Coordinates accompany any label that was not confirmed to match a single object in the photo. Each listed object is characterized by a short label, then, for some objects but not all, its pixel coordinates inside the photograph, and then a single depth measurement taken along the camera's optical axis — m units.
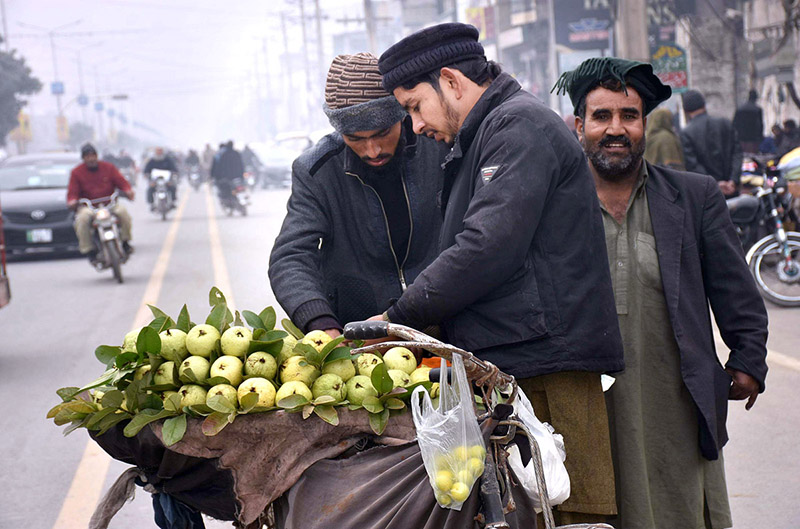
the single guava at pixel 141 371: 2.87
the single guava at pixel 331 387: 2.72
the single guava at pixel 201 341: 2.90
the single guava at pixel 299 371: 2.81
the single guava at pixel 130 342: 2.96
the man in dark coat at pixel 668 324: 3.34
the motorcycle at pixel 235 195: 25.81
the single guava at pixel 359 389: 2.70
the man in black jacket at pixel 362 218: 3.56
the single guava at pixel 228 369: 2.79
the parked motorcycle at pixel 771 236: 9.78
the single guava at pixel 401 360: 2.86
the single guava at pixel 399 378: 2.76
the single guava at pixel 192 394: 2.73
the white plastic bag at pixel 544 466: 2.60
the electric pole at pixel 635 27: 15.36
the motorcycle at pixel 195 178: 45.12
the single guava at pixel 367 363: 2.84
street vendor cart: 2.47
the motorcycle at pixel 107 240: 13.95
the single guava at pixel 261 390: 2.70
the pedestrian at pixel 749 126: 17.23
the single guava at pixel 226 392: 2.69
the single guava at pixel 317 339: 2.89
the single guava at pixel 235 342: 2.91
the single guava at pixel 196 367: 2.80
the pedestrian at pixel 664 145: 10.91
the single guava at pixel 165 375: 2.84
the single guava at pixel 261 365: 2.83
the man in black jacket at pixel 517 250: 2.69
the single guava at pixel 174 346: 2.90
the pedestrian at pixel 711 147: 10.75
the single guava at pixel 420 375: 2.81
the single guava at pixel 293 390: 2.71
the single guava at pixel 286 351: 2.93
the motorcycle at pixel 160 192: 26.23
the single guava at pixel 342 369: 2.80
